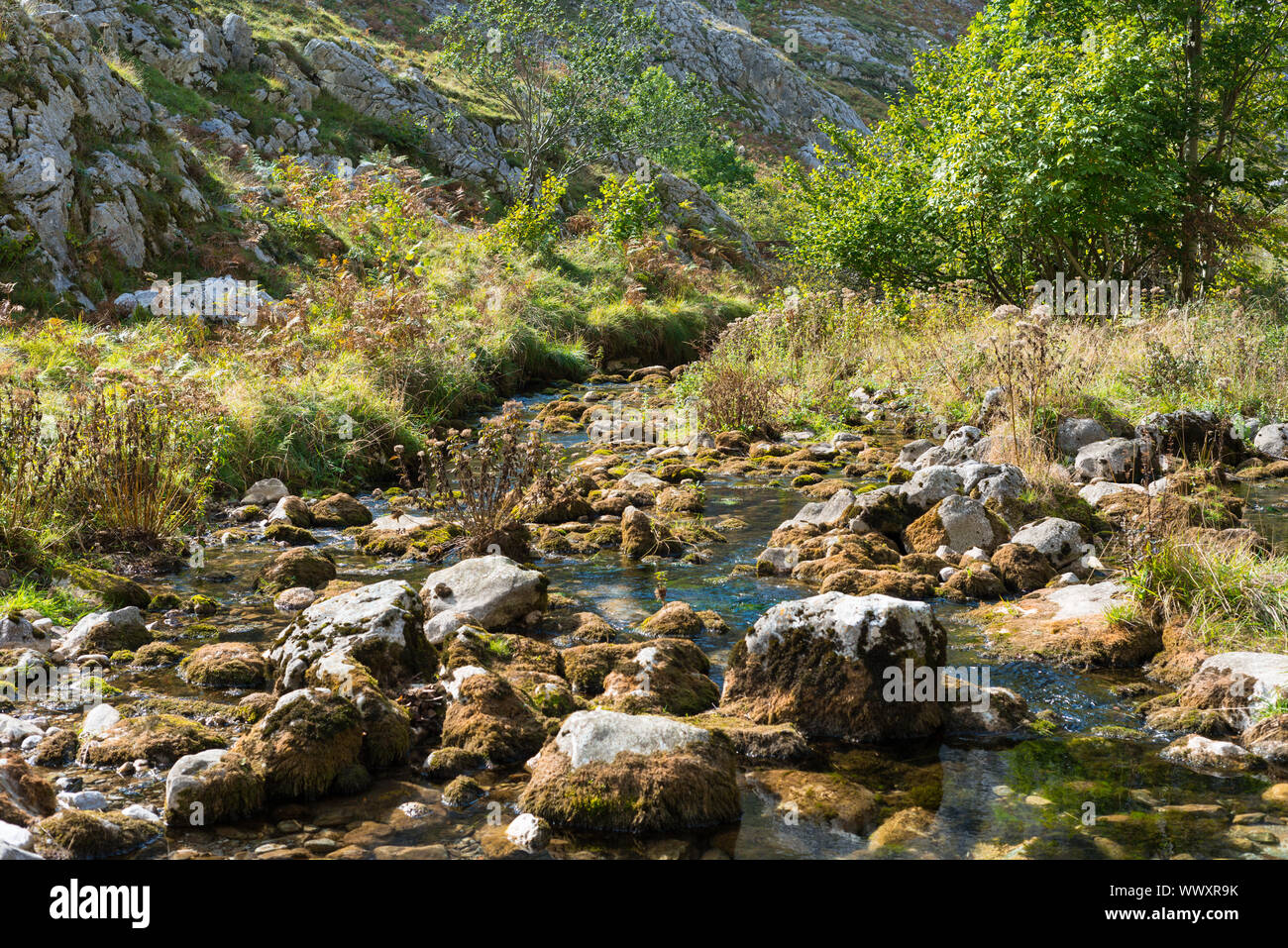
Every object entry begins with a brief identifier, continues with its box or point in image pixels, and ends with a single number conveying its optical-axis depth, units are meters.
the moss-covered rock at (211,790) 3.38
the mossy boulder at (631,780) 3.43
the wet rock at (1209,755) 3.85
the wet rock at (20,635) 4.90
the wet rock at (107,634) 5.04
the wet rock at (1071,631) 4.99
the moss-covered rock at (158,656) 4.98
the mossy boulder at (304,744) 3.61
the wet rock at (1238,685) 4.13
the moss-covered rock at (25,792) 3.19
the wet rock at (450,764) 3.85
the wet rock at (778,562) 6.68
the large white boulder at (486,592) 5.48
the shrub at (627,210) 22.83
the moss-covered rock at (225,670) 4.75
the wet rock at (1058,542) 6.50
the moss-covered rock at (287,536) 7.66
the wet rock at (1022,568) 6.23
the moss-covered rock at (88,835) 3.06
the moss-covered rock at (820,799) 3.52
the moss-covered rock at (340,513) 8.25
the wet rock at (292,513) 8.06
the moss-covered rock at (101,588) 5.82
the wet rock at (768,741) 4.02
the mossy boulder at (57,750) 3.82
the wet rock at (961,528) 6.86
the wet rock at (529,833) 3.31
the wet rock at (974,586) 6.09
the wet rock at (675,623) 5.50
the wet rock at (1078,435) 9.45
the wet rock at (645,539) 7.21
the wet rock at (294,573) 6.27
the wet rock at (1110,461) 8.47
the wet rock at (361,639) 4.49
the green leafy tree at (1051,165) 12.80
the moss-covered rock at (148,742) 3.85
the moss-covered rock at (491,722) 3.98
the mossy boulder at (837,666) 4.25
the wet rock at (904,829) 3.37
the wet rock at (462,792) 3.61
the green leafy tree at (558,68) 25.64
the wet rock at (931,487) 7.59
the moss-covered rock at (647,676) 4.42
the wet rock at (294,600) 5.96
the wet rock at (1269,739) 3.87
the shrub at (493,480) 7.04
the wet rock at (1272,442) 9.88
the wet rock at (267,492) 8.77
